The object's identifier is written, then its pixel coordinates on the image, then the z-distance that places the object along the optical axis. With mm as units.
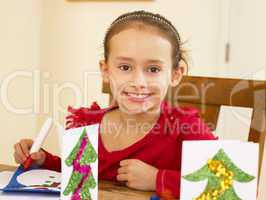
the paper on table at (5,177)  746
